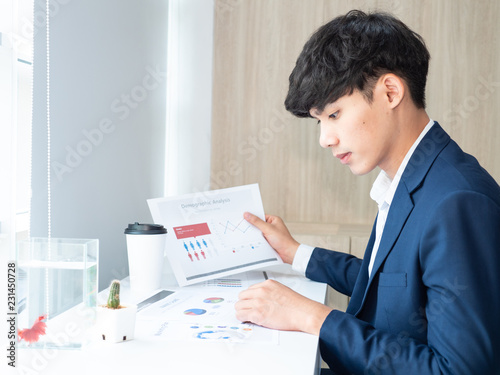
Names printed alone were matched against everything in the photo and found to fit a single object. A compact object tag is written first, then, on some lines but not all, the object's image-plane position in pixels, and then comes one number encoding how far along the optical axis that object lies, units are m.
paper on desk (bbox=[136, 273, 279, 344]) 0.99
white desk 0.82
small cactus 0.94
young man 0.85
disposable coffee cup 1.35
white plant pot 0.93
